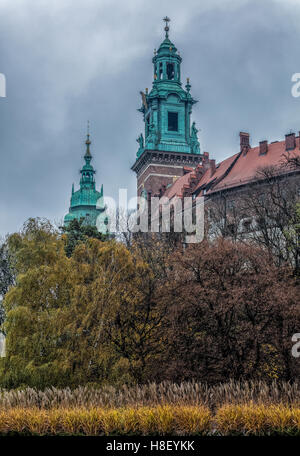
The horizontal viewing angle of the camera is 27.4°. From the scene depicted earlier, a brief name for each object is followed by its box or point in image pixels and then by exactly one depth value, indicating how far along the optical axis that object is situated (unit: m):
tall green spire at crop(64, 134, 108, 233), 115.16
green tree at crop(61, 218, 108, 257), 41.72
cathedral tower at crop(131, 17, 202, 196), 77.81
